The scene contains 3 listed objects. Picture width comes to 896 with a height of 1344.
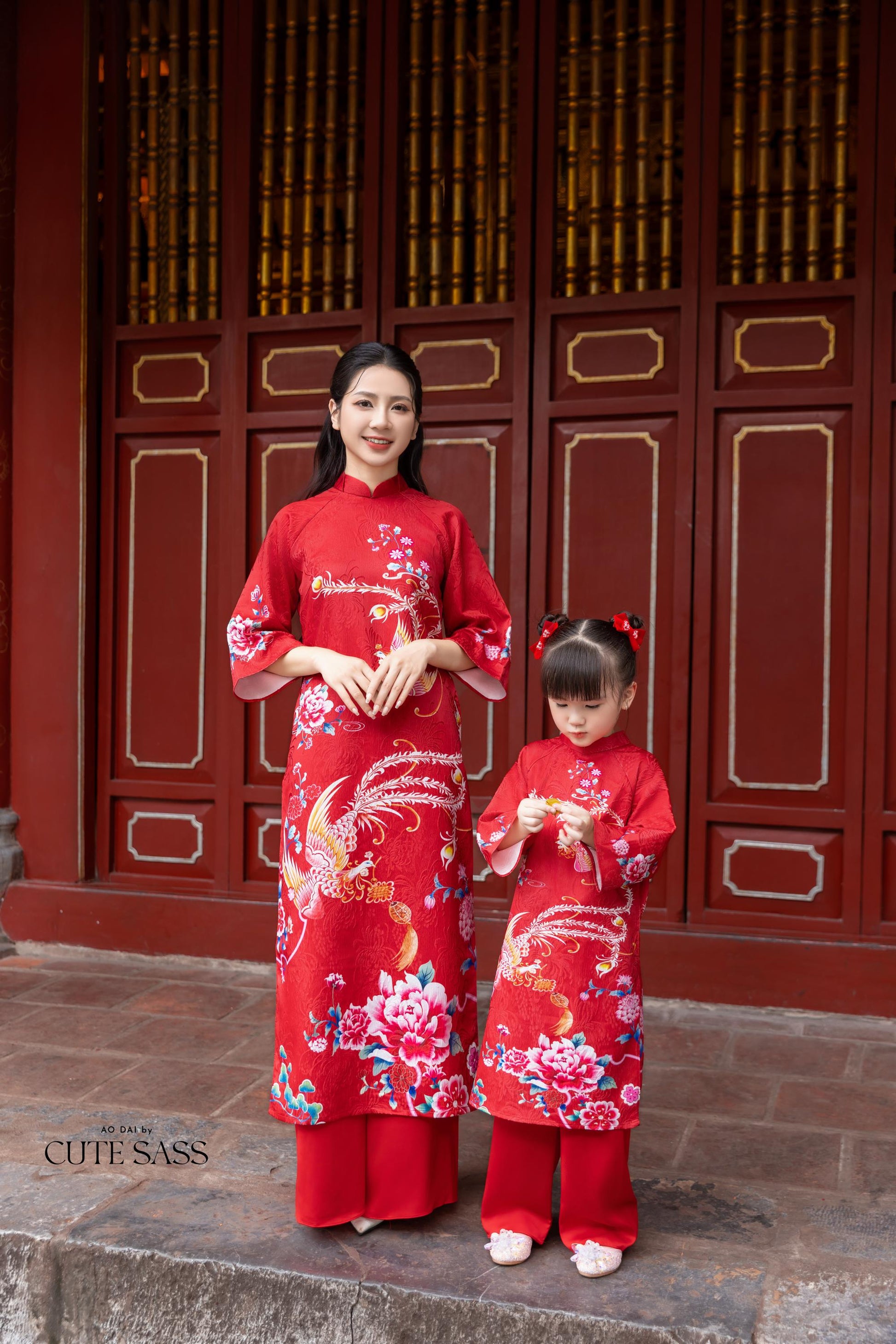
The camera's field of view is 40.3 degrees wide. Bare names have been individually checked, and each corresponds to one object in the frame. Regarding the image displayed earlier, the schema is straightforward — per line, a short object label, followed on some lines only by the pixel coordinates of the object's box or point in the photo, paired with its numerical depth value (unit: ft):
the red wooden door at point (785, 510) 13.62
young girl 7.45
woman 8.11
